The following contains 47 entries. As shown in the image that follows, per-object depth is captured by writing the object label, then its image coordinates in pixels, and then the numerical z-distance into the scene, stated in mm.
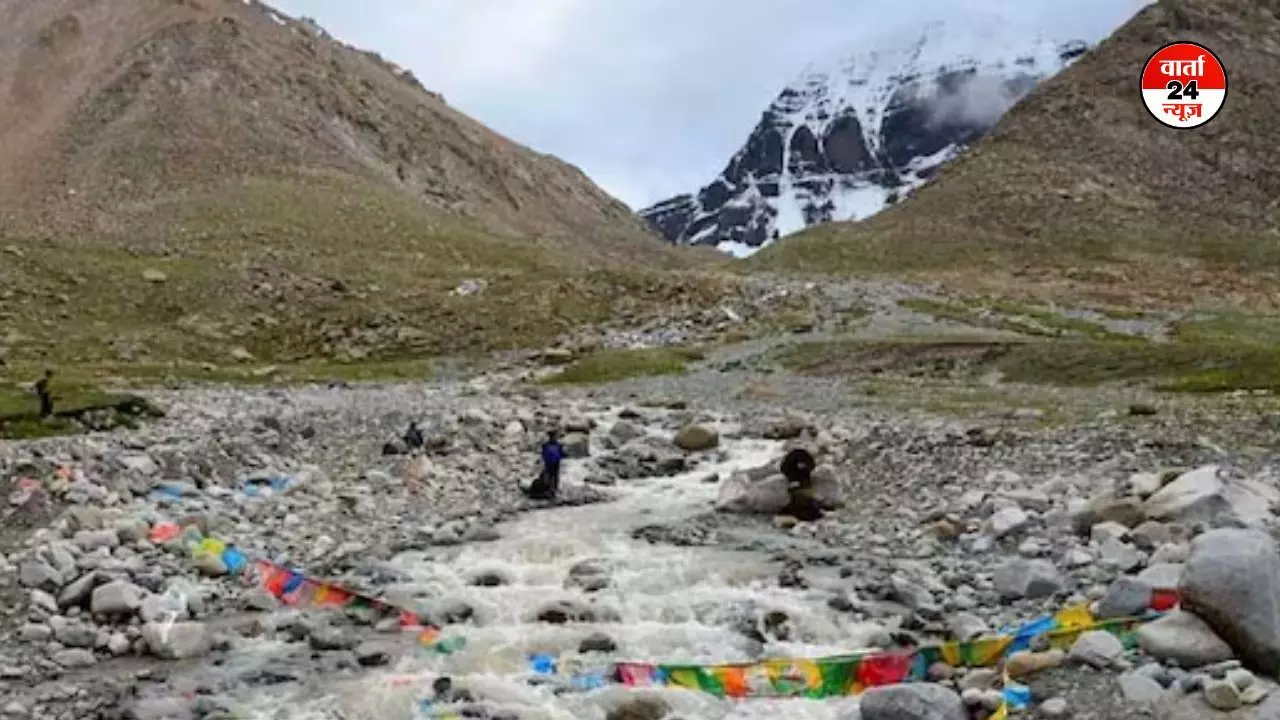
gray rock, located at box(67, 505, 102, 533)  20944
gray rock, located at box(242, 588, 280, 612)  18766
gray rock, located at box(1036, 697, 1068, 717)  13297
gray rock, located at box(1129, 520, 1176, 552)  18281
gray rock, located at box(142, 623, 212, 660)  16719
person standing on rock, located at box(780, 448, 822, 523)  25062
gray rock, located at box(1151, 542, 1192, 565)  16820
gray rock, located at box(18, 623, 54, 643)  16734
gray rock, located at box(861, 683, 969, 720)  13445
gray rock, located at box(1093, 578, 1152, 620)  15430
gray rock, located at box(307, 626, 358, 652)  17156
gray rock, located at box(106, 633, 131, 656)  16703
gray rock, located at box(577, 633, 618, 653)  17188
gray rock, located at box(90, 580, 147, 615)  17594
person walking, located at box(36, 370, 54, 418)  31000
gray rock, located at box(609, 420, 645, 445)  35844
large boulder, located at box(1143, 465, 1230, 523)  18938
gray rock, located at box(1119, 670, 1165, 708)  13141
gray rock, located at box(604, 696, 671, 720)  14828
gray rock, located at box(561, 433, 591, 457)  33500
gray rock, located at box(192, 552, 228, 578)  19922
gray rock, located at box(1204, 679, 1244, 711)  12383
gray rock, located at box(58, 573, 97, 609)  17891
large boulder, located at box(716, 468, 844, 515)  25438
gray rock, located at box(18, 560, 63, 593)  18359
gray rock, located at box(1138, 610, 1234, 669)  13602
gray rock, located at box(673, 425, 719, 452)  34500
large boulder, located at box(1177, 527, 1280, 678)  13312
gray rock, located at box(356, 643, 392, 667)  16625
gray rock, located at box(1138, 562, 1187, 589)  15570
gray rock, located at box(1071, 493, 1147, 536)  19609
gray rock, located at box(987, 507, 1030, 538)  20703
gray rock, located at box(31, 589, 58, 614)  17672
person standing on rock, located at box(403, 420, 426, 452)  31977
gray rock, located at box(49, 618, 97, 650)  16719
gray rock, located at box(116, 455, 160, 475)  24828
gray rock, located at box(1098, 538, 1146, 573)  17781
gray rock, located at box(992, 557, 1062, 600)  17500
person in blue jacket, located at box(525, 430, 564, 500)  27438
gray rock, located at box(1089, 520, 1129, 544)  18969
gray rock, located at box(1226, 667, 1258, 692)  12664
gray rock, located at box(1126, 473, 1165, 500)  20438
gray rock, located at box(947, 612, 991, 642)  16141
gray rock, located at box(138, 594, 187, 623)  17641
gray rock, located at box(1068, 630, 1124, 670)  14219
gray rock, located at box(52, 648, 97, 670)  16172
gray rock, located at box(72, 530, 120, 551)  20125
